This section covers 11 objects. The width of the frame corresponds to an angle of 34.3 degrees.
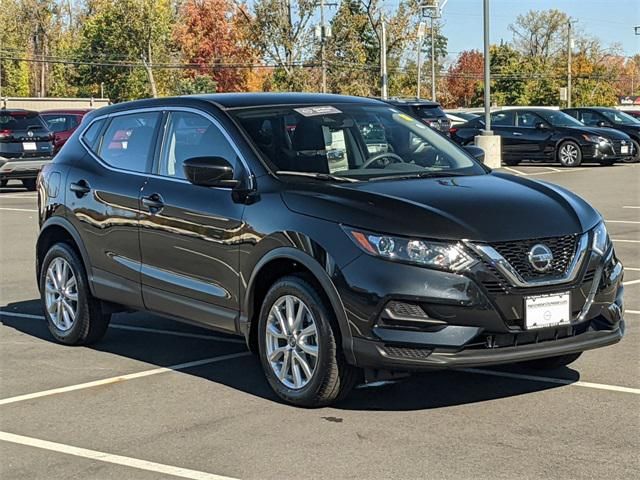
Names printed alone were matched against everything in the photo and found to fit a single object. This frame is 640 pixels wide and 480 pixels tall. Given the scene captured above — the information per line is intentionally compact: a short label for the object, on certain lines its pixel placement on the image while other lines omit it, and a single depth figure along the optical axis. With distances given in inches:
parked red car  1085.8
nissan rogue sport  206.1
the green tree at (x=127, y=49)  2760.8
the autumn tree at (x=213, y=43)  3511.3
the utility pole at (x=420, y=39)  2283.5
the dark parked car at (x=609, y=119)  1181.5
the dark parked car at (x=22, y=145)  925.8
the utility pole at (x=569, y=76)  3014.3
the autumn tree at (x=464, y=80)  4598.9
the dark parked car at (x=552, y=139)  1065.5
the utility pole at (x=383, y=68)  1726.5
